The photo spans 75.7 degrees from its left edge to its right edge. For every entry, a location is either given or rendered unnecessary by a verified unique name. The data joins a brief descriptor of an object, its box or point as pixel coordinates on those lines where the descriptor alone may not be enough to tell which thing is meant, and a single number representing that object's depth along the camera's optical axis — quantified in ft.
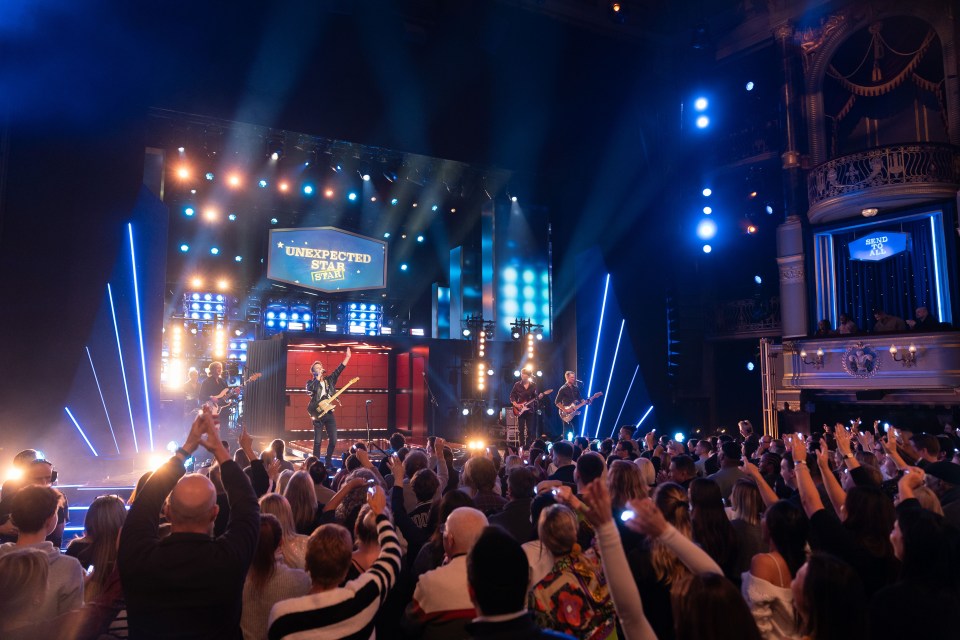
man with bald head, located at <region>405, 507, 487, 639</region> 7.54
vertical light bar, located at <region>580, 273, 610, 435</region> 50.64
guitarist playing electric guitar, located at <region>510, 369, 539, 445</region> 42.14
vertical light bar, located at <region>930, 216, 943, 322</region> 41.70
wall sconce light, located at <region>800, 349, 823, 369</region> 44.57
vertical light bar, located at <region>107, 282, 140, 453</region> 27.07
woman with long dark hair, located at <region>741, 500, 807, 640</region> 7.57
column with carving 47.39
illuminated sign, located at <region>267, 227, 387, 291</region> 63.52
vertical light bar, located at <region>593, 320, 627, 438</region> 49.37
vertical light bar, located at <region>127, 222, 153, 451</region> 30.78
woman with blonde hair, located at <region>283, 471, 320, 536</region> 11.50
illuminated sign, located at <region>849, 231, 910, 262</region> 44.39
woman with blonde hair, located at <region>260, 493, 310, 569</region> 9.52
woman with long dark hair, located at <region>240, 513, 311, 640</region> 8.09
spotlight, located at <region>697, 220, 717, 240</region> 54.13
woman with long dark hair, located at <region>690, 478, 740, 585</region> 9.27
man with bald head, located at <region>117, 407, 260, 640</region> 6.63
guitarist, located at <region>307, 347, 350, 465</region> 34.42
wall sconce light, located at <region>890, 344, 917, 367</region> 39.70
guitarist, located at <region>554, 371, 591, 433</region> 41.06
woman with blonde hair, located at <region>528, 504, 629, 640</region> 7.36
